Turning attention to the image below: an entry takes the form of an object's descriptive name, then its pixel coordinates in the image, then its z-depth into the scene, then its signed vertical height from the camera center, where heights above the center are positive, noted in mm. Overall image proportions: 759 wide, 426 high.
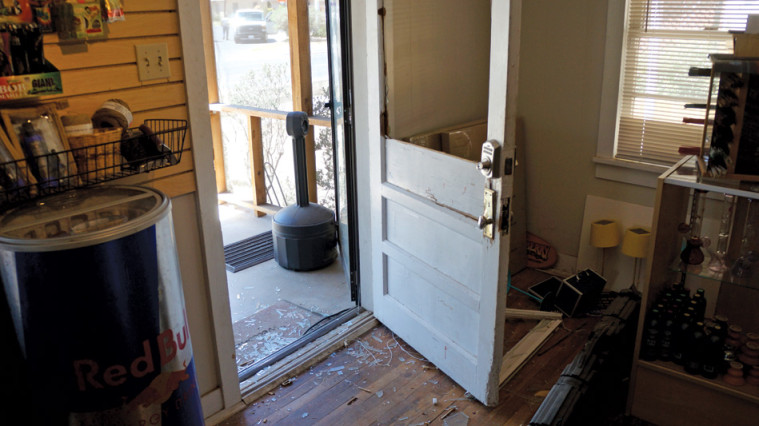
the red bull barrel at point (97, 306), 1404 -614
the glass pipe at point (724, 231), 2268 -727
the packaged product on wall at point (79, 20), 1641 +75
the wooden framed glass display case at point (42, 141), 1549 -237
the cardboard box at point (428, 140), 2705 -439
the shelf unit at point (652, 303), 2109 -1089
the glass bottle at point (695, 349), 2174 -1109
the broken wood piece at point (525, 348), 2670 -1413
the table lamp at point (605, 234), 3211 -1025
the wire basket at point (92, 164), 1539 -316
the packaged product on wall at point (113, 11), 1751 +101
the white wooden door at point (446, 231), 2070 -761
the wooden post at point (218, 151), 4621 -825
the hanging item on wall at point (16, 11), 1490 +90
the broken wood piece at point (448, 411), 2412 -1456
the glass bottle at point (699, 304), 2234 -974
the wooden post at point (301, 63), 3900 -134
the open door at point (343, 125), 2785 -403
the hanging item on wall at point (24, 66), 1514 -45
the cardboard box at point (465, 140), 2746 -451
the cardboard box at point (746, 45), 1911 -35
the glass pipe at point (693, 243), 2229 -747
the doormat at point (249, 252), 3885 -1365
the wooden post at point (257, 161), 4492 -871
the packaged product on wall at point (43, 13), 1573 +89
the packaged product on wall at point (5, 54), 1499 -13
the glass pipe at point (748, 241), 2189 -740
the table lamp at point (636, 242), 3080 -1030
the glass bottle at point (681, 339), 2199 -1088
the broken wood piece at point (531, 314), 3072 -1371
